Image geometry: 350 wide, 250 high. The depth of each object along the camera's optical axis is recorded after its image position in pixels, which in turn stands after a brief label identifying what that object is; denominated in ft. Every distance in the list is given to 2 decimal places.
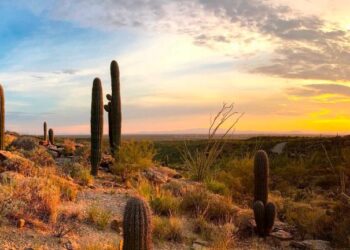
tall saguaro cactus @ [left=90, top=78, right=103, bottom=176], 57.93
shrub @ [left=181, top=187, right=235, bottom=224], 41.68
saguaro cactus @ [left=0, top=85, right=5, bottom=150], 69.21
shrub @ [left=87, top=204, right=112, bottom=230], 32.90
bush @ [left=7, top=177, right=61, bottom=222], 30.76
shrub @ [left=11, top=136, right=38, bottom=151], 76.84
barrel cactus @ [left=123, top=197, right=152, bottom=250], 20.48
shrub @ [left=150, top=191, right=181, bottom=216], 40.09
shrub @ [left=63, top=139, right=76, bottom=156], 76.68
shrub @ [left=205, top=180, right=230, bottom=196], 53.23
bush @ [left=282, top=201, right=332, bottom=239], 40.73
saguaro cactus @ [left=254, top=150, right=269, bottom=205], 42.73
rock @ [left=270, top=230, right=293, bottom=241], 38.81
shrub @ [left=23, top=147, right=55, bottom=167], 55.36
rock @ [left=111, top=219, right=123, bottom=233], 33.14
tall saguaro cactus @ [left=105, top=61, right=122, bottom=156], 66.03
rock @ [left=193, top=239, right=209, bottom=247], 33.32
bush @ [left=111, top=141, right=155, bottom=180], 60.08
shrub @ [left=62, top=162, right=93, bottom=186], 49.00
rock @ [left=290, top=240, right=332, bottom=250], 36.55
